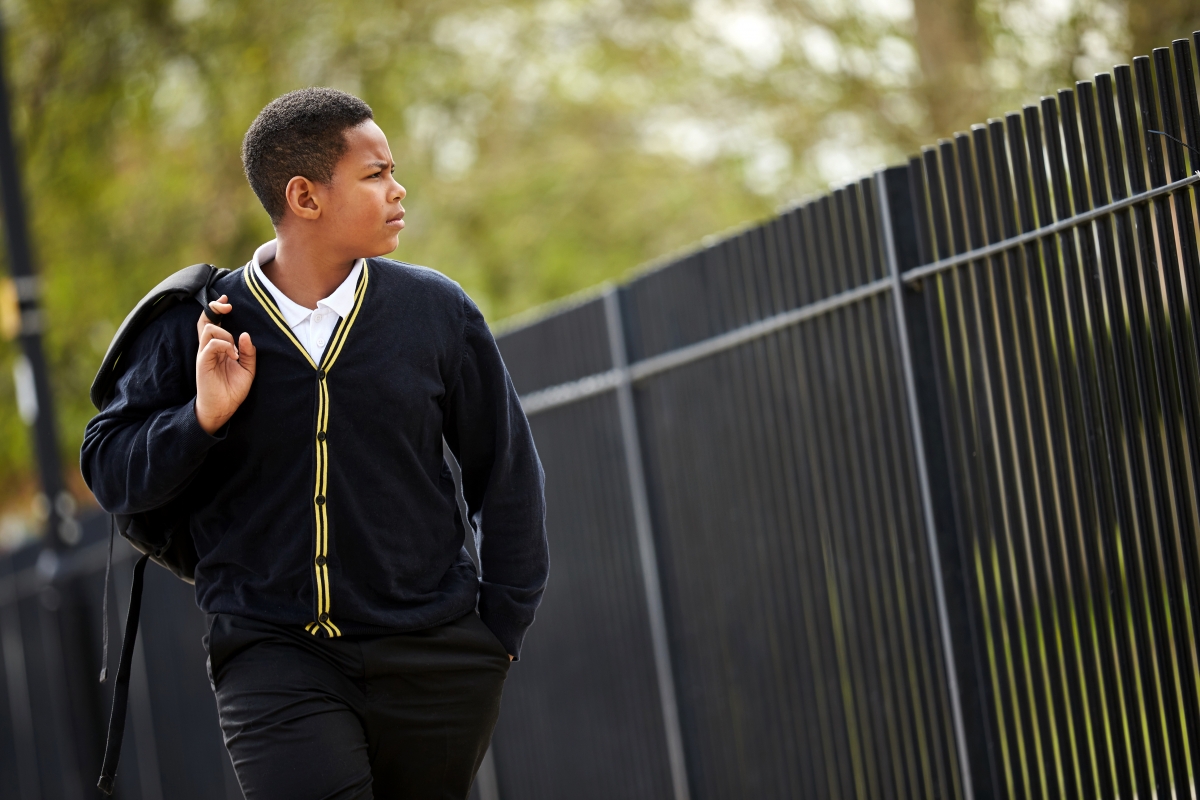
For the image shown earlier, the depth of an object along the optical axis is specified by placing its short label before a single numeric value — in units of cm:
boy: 583
